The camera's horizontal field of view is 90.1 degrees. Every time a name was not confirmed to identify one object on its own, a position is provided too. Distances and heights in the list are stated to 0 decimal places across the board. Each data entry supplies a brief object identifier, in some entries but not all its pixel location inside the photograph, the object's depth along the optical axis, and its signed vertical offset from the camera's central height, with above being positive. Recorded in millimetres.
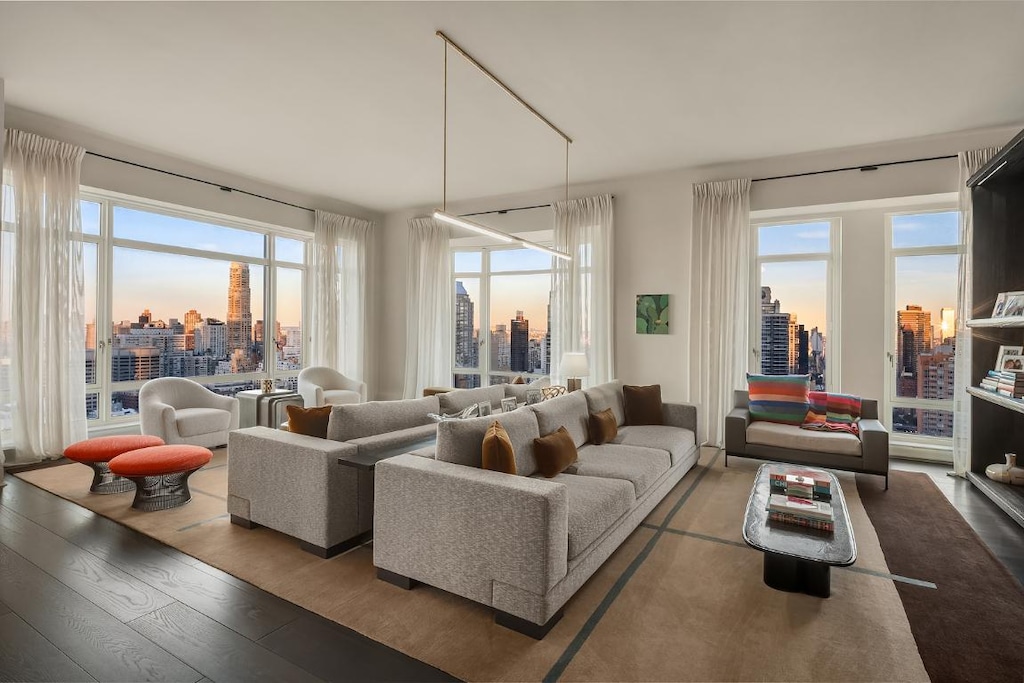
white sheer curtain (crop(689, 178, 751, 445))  5477 +412
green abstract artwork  5914 +258
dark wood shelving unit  4125 +441
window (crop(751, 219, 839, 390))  5605 +417
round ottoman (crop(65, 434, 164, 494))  3650 -885
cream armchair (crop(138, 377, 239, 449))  4906 -824
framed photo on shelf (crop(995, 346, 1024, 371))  3994 -103
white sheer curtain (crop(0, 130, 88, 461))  4445 +300
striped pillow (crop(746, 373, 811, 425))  4762 -574
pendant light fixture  3344 +1826
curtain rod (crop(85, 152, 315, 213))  5158 +1716
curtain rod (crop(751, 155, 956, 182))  4861 +1671
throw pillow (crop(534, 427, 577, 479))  3100 -738
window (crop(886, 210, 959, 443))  5207 +165
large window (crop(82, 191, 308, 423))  5383 +375
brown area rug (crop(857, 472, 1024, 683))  2020 -1260
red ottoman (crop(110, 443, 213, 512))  3367 -928
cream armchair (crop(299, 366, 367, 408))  6230 -714
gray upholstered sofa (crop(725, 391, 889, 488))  4156 -915
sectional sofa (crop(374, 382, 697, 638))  2131 -889
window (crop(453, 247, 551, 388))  7301 +284
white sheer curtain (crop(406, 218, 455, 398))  7582 +370
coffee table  2282 -964
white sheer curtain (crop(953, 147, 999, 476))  4500 +208
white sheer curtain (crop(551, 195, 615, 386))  6152 +587
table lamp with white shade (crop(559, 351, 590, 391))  5465 -352
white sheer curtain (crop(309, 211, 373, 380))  7125 +565
